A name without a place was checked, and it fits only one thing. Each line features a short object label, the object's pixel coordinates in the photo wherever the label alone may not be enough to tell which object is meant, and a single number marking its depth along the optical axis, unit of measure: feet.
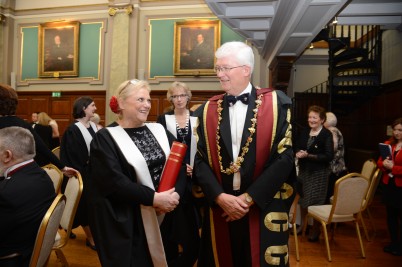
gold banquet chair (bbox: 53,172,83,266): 8.08
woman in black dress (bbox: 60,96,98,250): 10.94
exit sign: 28.78
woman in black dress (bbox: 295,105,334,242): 12.19
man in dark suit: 5.64
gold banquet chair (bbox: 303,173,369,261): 10.53
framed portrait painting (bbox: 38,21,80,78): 28.07
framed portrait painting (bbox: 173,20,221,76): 26.16
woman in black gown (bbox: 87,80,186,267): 5.79
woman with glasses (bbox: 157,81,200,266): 6.64
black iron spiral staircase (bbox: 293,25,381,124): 23.63
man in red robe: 5.67
